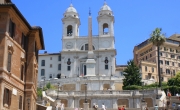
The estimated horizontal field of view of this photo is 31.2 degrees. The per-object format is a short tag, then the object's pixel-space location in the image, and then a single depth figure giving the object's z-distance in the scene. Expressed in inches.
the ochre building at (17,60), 1036.7
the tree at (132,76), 2965.1
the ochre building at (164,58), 4549.2
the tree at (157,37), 2790.4
